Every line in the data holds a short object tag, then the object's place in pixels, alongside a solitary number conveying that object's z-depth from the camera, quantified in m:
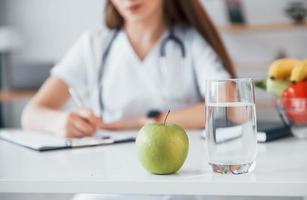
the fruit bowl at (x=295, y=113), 1.39
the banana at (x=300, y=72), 1.38
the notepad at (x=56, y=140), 1.38
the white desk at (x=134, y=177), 1.02
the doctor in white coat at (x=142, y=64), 1.94
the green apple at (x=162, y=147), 1.06
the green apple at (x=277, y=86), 1.44
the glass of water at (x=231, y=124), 1.06
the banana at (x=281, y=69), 1.44
